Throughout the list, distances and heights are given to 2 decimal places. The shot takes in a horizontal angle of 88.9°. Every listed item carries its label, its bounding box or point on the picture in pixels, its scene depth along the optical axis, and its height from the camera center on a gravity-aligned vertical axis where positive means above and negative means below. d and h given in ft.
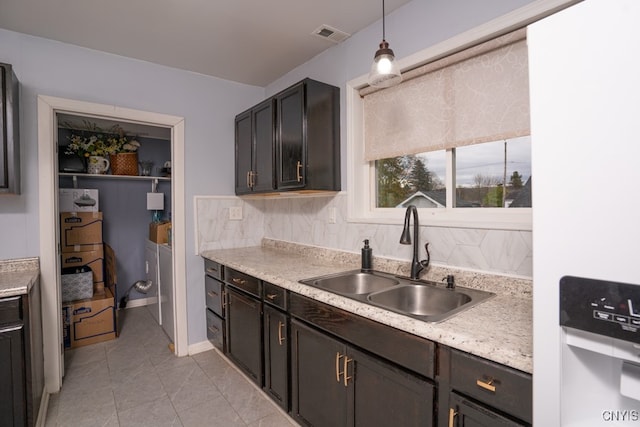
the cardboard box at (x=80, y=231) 10.80 -0.65
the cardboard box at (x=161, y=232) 11.00 -0.74
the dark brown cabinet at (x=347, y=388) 3.83 -2.46
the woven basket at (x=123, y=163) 11.97 +1.76
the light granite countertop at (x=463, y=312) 3.10 -1.29
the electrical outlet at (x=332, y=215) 7.89 -0.15
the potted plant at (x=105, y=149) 11.48 +2.25
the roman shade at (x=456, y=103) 4.82 +1.83
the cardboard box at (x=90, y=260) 10.84 -1.65
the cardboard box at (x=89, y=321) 9.59 -3.34
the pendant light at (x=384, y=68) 4.52 +1.95
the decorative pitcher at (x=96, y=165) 11.50 +1.65
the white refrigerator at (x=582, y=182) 2.01 +0.16
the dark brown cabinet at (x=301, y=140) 7.04 +1.59
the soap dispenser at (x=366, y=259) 6.63 -1.03
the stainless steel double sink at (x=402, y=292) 4.82 -1.38
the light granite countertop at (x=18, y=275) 5.44 -1.27
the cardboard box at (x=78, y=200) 10.85 +0.39
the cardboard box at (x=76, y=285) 10.10 -2.29
